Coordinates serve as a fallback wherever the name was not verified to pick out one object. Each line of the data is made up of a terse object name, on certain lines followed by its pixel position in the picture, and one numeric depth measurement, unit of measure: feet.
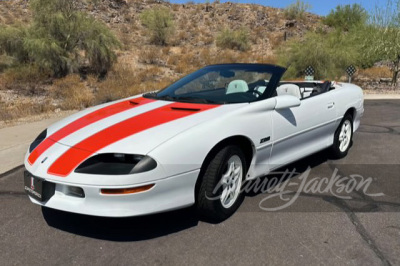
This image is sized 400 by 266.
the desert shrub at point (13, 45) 49.37
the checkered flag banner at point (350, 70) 49.68
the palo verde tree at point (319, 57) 54.29
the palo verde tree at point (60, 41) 47.78
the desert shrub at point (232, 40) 89.56
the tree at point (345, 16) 110.95
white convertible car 8.34
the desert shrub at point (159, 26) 86.94
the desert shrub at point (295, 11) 132.36
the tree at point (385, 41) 53.88
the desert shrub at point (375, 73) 68.13
